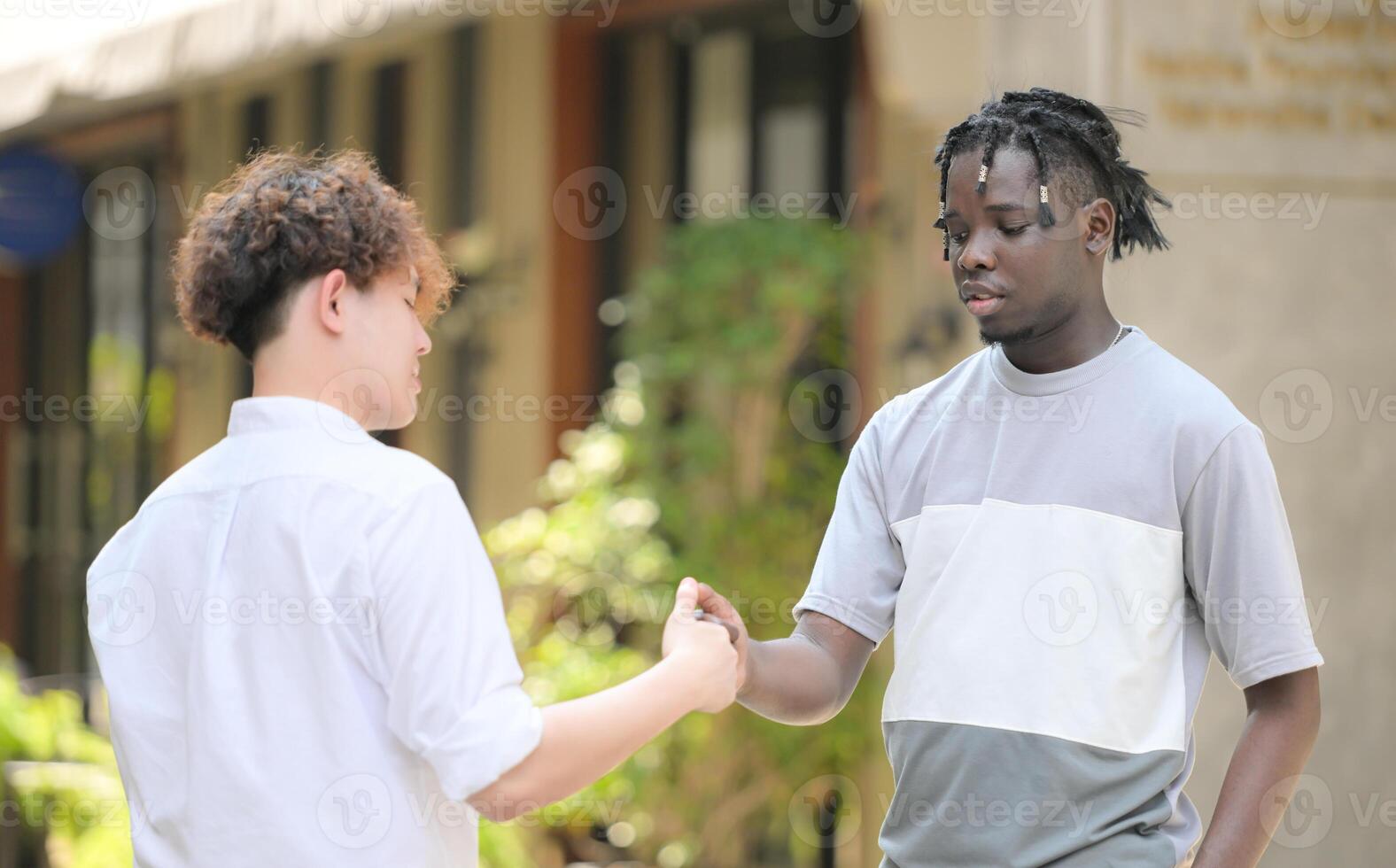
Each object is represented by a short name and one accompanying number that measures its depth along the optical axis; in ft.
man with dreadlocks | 30.69
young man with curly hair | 30.44
